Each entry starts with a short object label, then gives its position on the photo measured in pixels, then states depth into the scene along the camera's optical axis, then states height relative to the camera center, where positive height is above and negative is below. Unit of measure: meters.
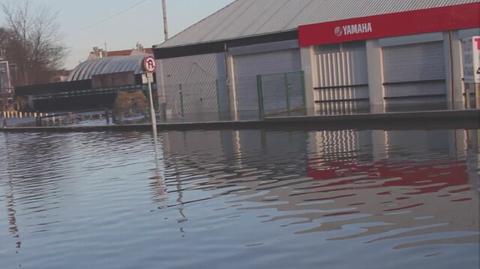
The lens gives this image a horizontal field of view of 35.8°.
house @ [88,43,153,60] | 118.45 +8.70
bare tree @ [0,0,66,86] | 84.25 +6.54
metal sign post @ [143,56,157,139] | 25.35 +1.13
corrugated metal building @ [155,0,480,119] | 29.58 +1.45
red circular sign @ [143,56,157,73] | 25.36 +1.20
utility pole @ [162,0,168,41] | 47.06 +5.02
